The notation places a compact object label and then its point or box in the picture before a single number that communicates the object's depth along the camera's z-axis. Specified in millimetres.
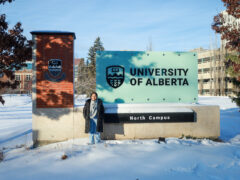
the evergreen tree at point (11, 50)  5215
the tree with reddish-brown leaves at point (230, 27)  7227
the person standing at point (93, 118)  5923
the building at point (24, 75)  63912
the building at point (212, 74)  50862
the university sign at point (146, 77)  6801
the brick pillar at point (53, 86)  6234
